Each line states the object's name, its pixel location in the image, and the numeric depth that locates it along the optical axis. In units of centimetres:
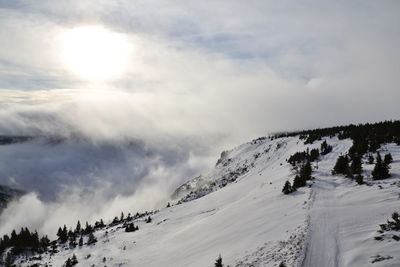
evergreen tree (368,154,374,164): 3281
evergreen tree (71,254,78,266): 3832
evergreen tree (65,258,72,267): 3774
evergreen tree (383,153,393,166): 2823
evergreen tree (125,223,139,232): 4655
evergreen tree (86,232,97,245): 4721
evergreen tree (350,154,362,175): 2883
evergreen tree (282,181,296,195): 2927
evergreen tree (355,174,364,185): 2602
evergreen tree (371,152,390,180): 2603
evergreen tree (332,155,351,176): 3167
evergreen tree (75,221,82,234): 6462
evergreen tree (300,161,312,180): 3155
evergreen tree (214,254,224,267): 1766
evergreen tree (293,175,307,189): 3008
